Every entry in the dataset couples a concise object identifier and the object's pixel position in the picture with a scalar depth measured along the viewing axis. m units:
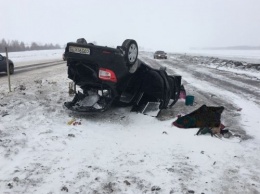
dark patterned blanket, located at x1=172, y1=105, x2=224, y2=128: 4.21
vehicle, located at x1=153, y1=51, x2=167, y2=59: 31.96
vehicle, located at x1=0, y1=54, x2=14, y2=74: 11.69
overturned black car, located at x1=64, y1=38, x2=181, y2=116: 4.53
